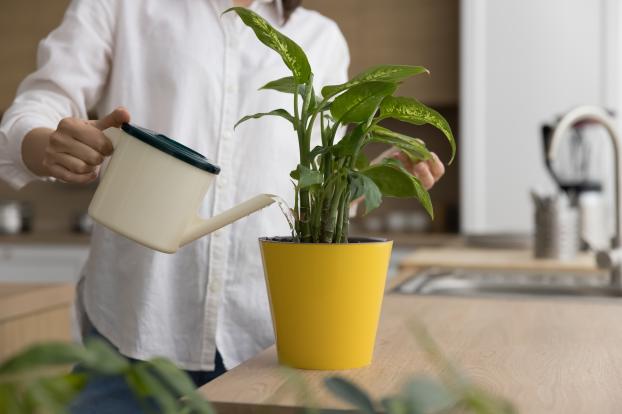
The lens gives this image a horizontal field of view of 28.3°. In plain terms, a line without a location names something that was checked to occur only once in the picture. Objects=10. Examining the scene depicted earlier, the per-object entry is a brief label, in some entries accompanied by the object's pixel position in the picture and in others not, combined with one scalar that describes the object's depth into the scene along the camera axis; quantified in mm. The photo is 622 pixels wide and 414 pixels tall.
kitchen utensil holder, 3754
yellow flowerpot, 1474
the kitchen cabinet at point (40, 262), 6555
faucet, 2752
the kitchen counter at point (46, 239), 6619
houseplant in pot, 1475
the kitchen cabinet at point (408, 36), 6713
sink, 2685
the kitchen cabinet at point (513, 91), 6223
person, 2108
